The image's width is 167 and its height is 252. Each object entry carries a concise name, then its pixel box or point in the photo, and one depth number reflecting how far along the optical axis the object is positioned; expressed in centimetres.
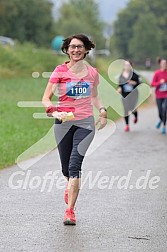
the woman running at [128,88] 1902
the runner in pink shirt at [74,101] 796
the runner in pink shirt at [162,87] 1900
